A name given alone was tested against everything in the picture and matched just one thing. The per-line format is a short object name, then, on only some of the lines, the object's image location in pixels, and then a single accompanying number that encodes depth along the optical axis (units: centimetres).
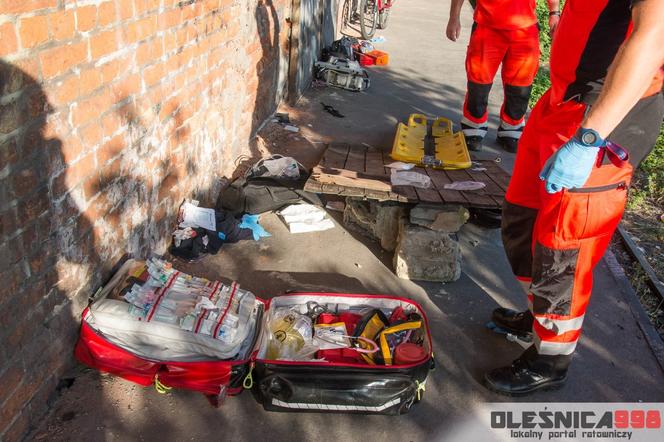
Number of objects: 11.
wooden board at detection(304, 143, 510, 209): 350
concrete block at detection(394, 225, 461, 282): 342
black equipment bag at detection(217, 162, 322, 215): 402
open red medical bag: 237
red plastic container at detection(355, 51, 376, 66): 893
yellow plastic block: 437
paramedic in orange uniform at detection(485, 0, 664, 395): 191
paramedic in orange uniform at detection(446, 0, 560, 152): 484
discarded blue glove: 382
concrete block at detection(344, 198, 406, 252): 370
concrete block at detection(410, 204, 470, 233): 341
